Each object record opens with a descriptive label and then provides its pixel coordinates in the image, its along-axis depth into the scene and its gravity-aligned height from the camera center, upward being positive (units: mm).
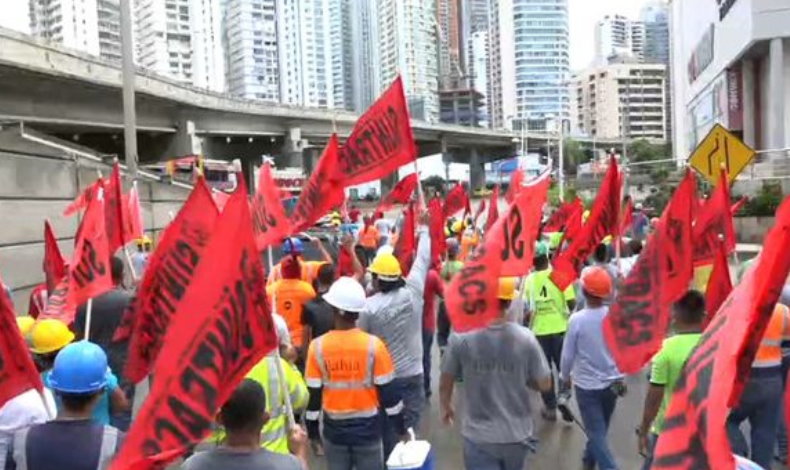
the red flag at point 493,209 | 10086 -103
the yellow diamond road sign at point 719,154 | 10523 +445
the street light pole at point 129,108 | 19141 +2362
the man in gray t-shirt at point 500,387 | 4762 -996
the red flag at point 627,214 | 11539 -254
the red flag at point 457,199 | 16150 +40
